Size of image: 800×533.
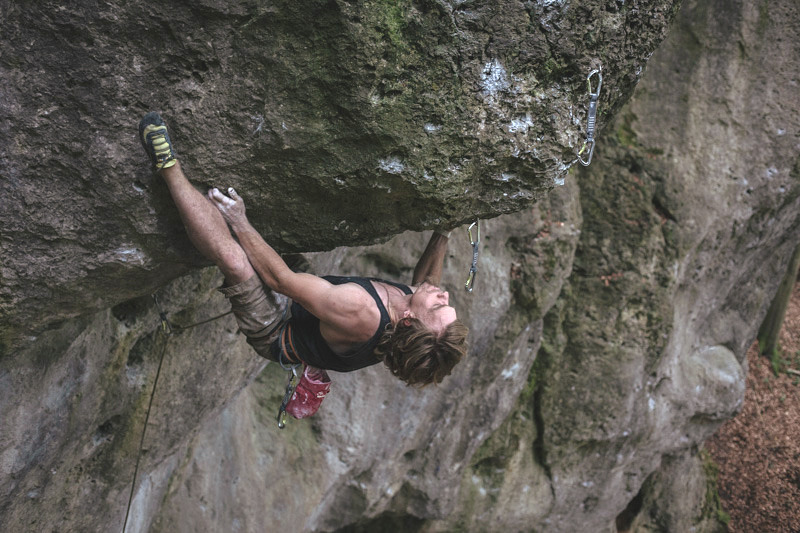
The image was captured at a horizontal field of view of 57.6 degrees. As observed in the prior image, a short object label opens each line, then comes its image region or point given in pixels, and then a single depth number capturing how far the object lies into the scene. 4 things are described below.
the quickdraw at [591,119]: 3.18
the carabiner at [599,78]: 3.15
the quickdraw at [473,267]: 3.66
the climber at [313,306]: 2.96
